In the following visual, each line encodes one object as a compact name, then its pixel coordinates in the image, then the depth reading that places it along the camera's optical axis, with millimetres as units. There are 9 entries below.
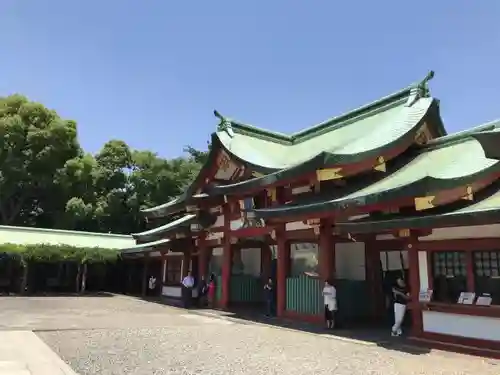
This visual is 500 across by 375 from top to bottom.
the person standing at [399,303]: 12086
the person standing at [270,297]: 16906
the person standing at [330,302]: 13344
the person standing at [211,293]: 20469
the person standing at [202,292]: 21250
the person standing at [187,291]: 21266
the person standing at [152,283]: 30297
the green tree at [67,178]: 41969
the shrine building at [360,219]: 10523
